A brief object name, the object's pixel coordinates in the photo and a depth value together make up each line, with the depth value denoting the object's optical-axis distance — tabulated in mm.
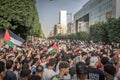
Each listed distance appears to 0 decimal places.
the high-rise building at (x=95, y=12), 25307
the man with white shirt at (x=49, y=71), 2741
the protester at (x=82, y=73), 2093
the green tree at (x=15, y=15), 13751
